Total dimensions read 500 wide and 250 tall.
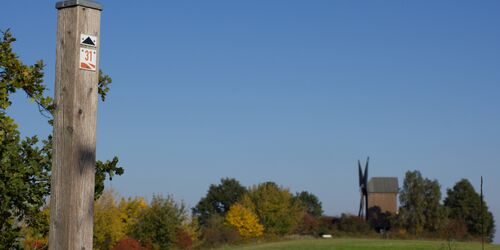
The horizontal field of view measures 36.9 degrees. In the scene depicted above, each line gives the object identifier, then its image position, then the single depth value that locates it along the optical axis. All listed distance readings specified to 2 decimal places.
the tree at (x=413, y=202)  86.44
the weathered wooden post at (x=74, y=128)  4.54
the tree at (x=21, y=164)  8.48
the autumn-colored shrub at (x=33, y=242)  10.11
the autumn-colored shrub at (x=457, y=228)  85.31
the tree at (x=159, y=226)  48.91
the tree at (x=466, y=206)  94.43
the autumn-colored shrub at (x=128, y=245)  44.28
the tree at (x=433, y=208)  86.25
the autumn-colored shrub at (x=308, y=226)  90.69
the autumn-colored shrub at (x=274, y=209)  81.81
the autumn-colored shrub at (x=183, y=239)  54.88
